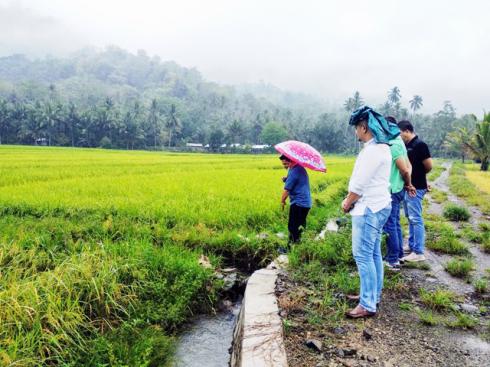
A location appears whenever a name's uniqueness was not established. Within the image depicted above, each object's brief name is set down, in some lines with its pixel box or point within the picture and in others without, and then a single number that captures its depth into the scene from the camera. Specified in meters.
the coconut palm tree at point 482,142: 26.33
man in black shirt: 4.72
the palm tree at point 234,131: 62.72
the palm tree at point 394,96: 76.56
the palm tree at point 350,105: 74.61
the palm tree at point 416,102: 80.82
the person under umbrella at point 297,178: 4.68
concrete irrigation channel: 2.60
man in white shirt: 2.95
